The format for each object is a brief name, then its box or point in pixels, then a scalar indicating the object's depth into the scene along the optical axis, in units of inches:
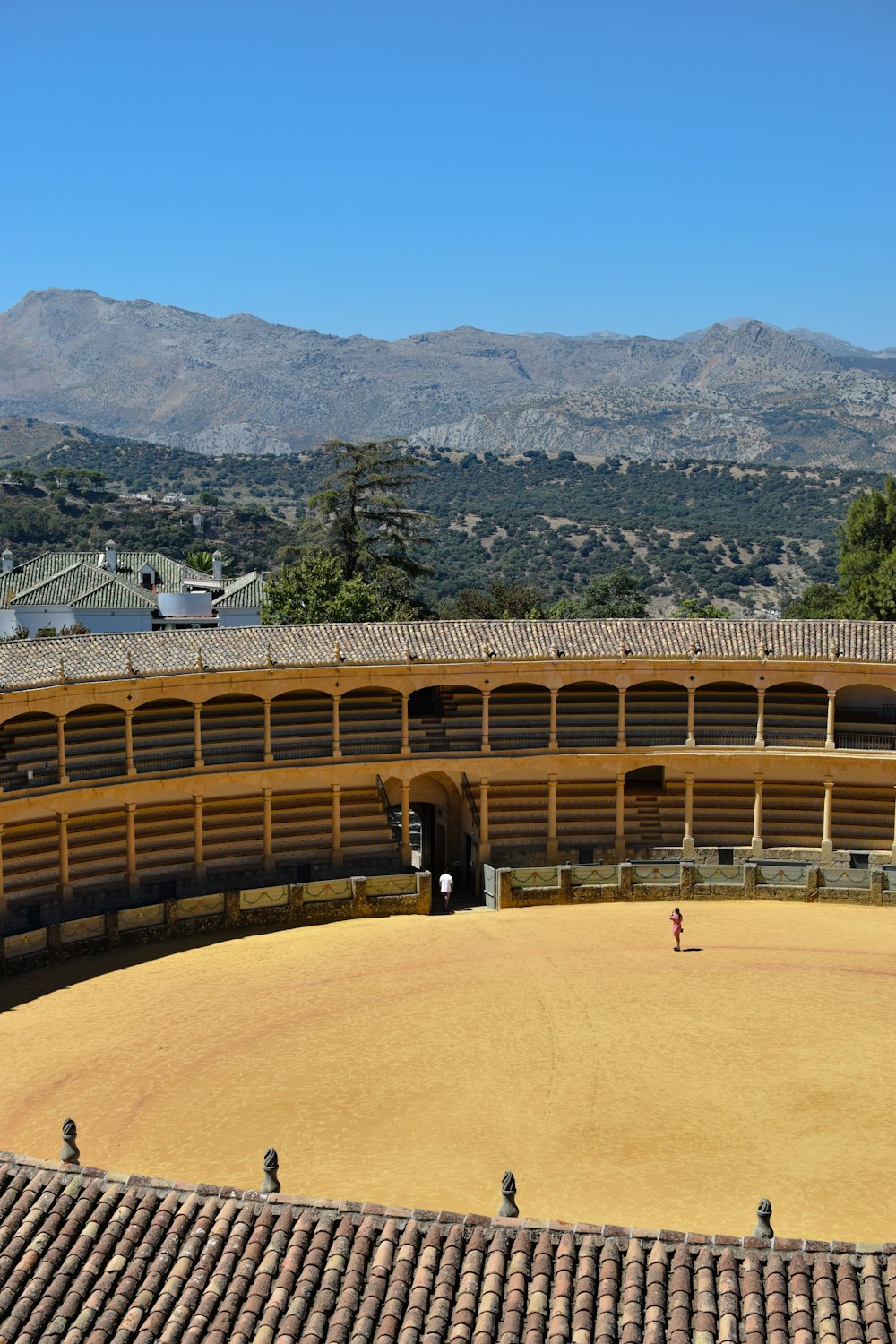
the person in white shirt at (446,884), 1633.9
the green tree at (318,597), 2306.8
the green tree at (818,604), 2805.1
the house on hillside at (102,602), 2787.9
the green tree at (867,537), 2662.4
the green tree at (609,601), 3319.4
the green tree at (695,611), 3272.6
